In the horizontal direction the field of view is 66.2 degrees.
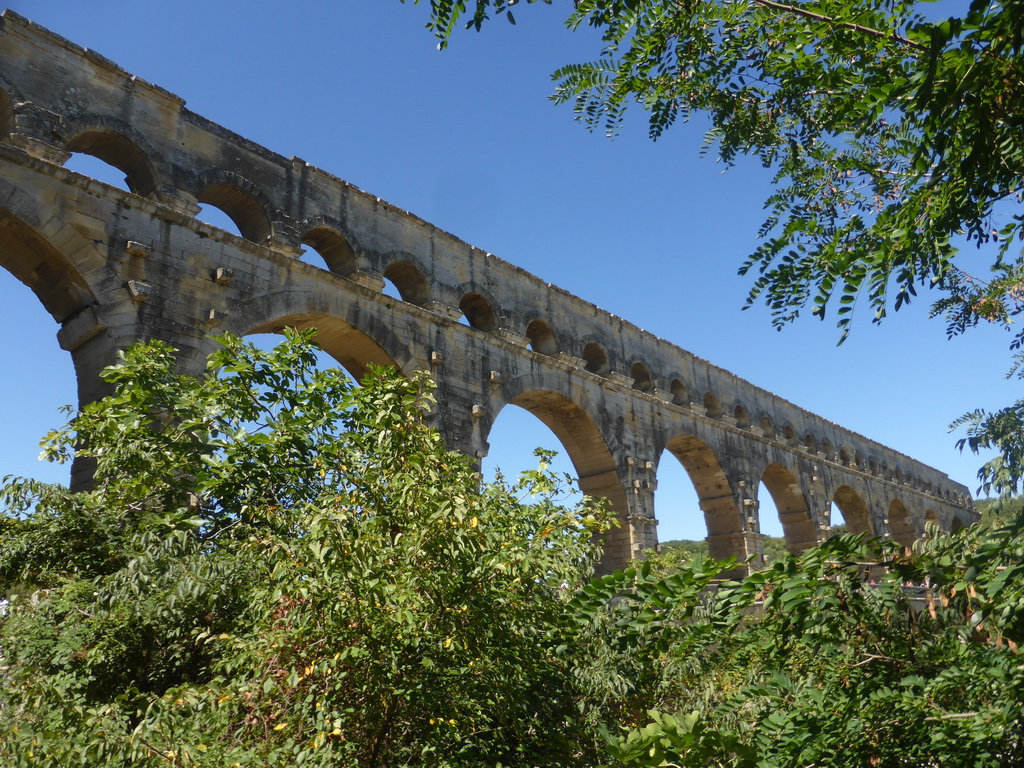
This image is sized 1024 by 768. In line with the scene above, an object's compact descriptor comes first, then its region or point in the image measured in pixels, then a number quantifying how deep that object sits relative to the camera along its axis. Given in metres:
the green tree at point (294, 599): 3.67
